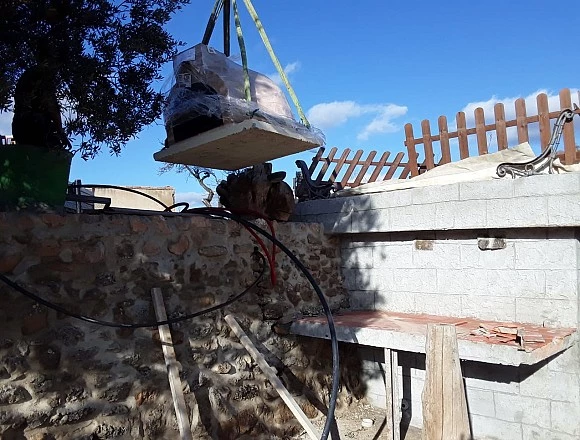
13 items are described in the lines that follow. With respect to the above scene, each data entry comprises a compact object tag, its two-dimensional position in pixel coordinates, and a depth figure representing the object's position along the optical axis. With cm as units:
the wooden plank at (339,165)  545
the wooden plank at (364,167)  564
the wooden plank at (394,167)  566
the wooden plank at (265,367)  297
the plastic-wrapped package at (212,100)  297
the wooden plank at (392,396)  332
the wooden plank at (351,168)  556
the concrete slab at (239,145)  288
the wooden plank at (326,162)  519
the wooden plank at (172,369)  254
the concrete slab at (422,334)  273
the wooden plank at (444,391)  255
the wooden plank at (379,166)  570
